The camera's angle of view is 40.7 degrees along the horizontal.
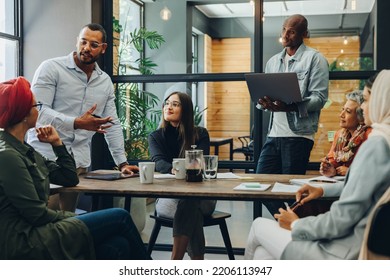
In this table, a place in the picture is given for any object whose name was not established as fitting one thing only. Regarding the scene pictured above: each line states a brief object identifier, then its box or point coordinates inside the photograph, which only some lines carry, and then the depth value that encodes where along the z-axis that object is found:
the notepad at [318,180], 2.32
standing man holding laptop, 3.11
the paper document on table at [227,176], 2.63
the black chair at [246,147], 3.92
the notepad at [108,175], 2.57
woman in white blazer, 1.49
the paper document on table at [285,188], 2.15
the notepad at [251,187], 2.19
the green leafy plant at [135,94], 4.18
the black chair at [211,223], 2.85
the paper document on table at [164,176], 2.66
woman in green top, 1.73
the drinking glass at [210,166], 2.56
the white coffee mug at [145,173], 2.42
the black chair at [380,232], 1.45
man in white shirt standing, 2.84
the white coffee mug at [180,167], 2.59
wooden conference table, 2.12
